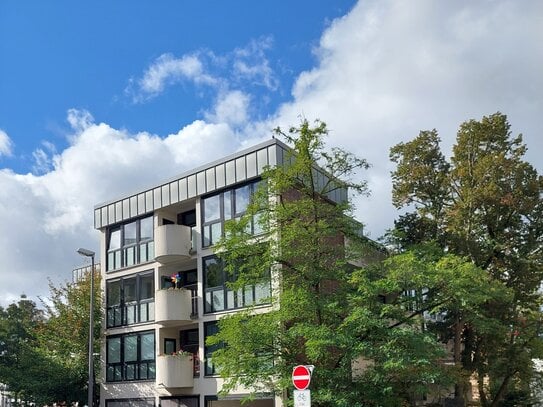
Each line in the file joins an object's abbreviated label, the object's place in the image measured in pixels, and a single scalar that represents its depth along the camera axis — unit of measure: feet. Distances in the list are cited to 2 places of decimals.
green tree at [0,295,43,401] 99.04
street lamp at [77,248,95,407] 84.17
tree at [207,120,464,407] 62.08
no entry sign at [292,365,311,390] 43.93
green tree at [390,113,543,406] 85.20
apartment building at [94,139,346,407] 86.84
